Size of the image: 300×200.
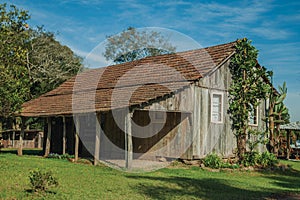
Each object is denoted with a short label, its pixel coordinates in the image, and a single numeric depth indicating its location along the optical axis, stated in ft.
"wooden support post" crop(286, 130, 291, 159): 92.18
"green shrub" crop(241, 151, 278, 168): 65.87
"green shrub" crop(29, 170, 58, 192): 33.04
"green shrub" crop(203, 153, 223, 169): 60.70
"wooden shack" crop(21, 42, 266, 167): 59.11
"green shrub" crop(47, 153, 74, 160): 68.62
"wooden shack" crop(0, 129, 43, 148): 118.24
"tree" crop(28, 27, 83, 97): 125.29
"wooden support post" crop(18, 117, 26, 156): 74.89
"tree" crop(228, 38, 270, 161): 67.05
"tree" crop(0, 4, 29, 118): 61.31
